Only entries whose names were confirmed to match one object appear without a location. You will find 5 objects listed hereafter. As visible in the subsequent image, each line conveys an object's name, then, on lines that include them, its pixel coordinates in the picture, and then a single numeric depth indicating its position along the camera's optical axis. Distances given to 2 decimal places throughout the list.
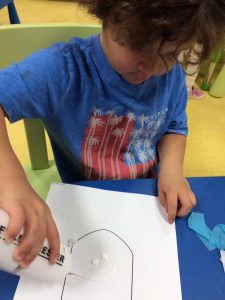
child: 0.35
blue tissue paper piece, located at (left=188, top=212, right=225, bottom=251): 0.47
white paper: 0.41
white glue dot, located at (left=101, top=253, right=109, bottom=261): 0.45
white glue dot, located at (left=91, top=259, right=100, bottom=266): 0.44
